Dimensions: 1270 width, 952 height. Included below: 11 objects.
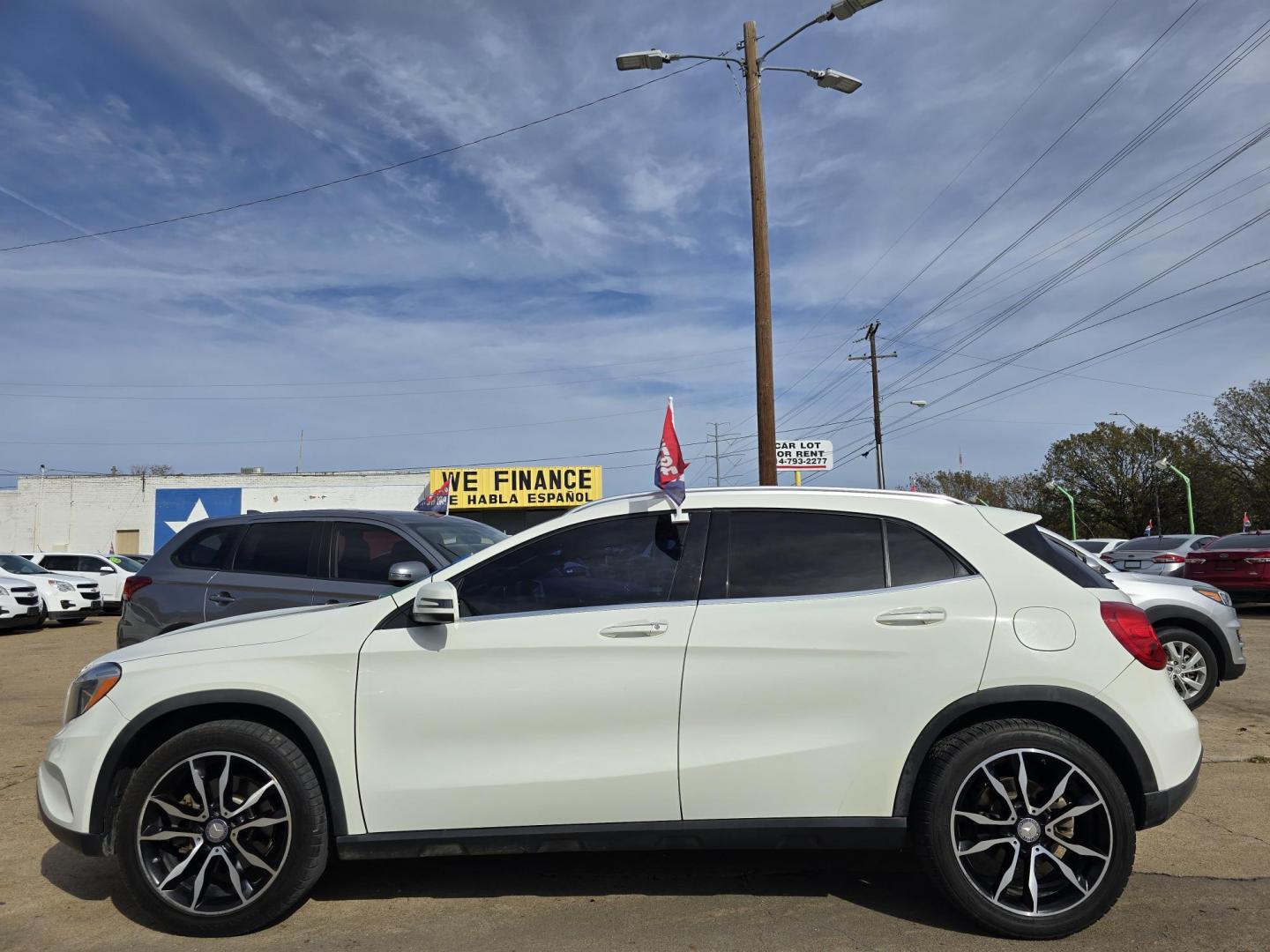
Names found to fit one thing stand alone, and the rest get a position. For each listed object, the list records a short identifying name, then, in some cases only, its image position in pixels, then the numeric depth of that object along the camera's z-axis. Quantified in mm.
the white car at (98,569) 22375
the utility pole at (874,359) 39578
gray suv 6781
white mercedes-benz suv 3436
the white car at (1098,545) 21984
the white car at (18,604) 17297
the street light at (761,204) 11805
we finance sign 39344
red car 14414
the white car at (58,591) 18641
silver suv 7586
